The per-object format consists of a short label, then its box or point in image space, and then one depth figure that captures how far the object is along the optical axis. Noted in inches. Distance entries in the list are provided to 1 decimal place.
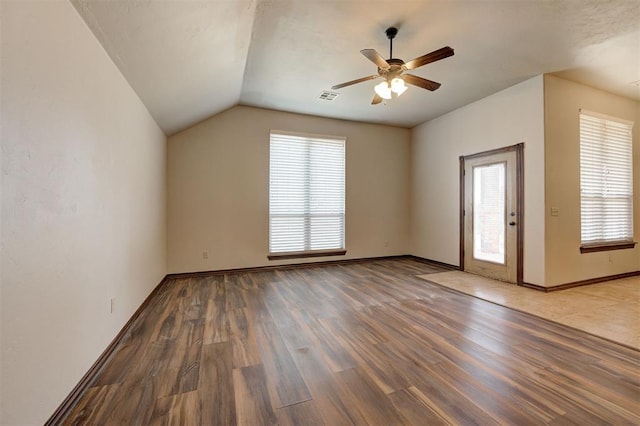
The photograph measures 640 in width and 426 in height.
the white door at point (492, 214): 160.9
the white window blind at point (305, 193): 199.8
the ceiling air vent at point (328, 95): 167.4
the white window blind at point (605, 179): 163.3
